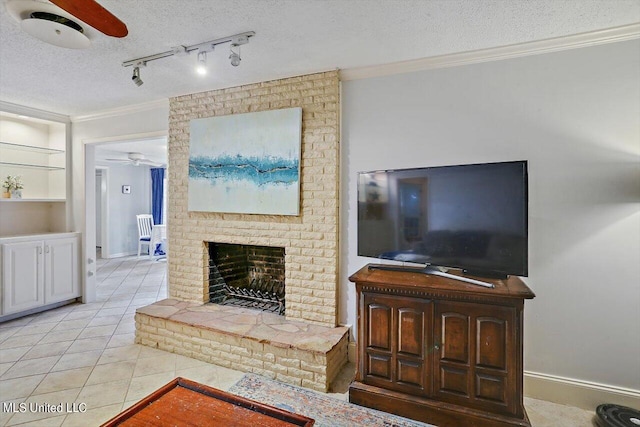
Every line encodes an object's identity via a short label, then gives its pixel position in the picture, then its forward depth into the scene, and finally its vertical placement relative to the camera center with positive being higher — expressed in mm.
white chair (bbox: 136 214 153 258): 7074 -380
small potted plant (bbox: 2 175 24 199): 3603 +315
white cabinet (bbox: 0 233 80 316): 3326 -685
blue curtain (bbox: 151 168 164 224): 7770 +521
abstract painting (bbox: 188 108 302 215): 2693 +476
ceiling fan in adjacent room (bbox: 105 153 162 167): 6141 +1167
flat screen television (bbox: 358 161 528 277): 1820 -19
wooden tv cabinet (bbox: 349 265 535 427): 1729 -831
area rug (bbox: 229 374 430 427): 1884 -1283
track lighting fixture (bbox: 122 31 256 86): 2039 +1173
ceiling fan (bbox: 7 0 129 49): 1520 +1130
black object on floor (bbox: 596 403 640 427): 1730 -1188
